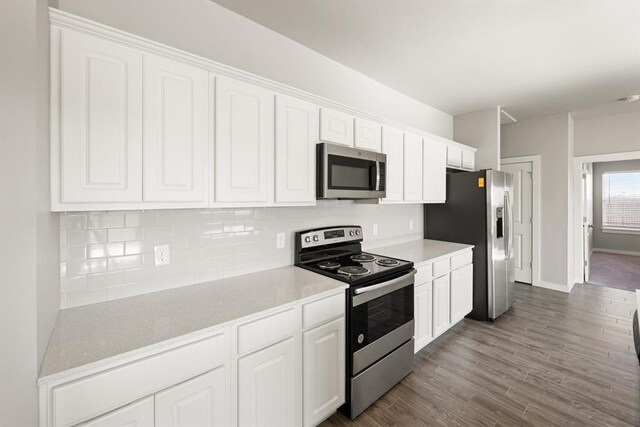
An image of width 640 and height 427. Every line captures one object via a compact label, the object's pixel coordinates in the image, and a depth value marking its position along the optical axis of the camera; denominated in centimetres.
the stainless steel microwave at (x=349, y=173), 211
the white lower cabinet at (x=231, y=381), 100
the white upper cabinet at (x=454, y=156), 357
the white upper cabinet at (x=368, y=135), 243
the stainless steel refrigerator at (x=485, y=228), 332
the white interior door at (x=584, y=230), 484
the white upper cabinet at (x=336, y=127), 216
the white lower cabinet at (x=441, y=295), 257
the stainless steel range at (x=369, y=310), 186
